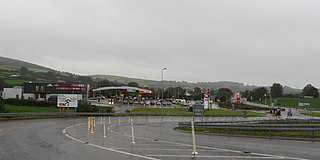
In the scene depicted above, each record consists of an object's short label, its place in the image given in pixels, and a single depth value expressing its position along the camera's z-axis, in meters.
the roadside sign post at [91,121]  23.11
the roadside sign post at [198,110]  29.36
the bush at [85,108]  55.50
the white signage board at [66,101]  48.14
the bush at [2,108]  38.56
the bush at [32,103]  64.75
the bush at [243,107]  97.86
